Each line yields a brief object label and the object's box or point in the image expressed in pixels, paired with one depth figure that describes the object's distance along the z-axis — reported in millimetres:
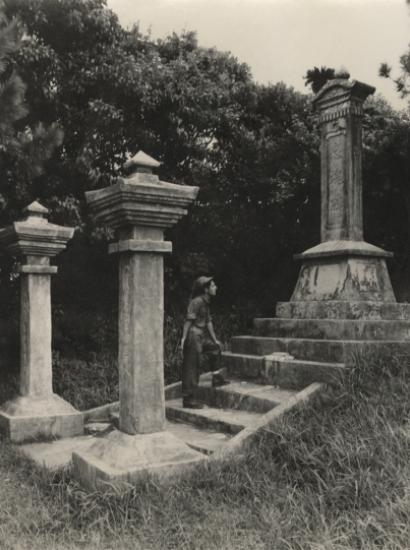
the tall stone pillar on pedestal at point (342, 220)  7473
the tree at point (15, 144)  7043
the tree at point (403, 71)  10758
